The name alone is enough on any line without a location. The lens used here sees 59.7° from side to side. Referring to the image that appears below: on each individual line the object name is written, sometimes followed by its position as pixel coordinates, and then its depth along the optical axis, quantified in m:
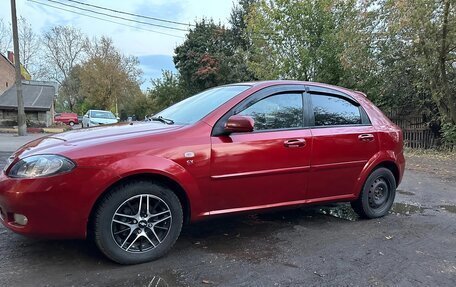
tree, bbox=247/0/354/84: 19.03
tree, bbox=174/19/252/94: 31.99
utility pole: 20.52
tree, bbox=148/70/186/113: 39.81
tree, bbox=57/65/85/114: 61.09
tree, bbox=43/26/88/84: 60.41
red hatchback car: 3.22
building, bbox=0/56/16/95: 37.94
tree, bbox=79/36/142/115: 46.47
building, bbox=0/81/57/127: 30.64
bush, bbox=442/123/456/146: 14.77
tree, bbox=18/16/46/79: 59.00
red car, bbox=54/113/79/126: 45.22
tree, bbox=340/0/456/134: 12.27
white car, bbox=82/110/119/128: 24.52
